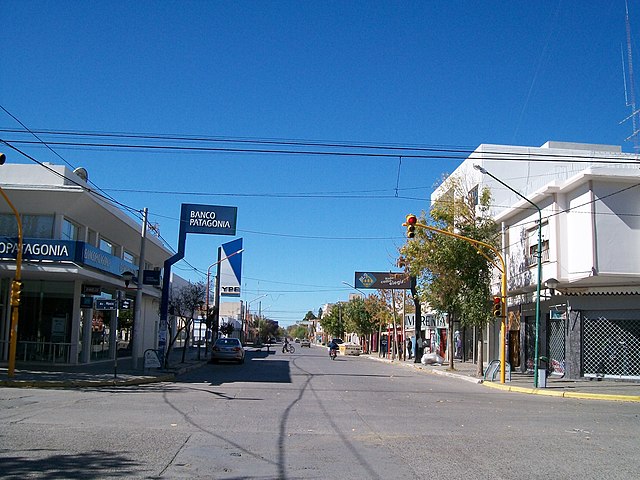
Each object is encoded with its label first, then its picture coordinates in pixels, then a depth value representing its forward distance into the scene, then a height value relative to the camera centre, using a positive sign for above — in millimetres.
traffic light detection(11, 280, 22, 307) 20889 +352
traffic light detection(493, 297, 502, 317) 26547 +622
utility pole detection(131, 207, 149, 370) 27891 +224
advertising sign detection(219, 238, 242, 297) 53281 +3552
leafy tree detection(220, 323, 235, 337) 62675 -1686
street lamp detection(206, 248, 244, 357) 46062 +3585
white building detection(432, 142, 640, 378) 27562 +2402
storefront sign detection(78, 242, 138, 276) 26781 +2149
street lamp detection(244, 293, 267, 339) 123975 -1274
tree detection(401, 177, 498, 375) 31953 +3058
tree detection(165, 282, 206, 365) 37188 +477
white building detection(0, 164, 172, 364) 26312 +1785
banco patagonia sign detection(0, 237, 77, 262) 25984 +2229
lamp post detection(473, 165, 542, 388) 25094 +1067
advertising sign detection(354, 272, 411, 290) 47906 +2860
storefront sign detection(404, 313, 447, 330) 54531 -230
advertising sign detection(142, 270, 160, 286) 29688 +1457
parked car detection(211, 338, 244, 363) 39281 -2383
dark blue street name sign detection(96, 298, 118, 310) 24375 +103
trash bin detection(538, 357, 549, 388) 25281 -2139
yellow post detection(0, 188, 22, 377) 20891 -18
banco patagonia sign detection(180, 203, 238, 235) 30703 +4405
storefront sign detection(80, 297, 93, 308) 27656 +184
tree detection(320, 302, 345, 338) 103812 -1110
